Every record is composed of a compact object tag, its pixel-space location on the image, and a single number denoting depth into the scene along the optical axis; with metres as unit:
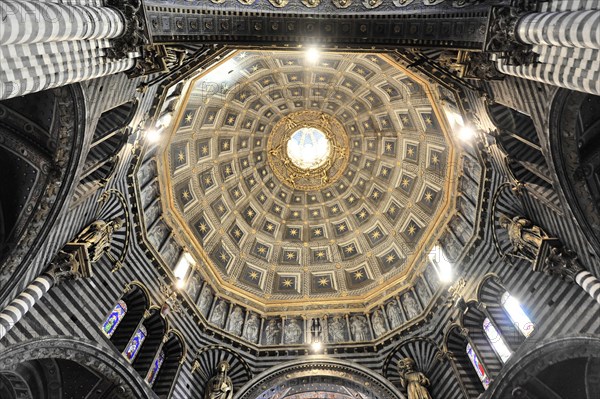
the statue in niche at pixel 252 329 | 23.53
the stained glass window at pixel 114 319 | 17.23
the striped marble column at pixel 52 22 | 8.16
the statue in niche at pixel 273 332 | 23.70
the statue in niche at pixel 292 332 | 23.80
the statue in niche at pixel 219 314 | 23.27
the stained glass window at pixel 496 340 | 17.30
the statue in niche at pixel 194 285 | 23.05
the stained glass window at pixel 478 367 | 17.61
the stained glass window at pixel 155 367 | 18.10
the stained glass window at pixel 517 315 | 16.40
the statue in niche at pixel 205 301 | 23.08
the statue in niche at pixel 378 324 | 23.27
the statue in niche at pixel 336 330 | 23.71
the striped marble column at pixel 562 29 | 9.05
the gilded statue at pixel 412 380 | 19.11
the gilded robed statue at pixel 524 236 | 15.24
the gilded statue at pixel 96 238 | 15.67
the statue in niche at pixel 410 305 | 22.86
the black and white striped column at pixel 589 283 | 12.54
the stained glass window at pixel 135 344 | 17.84
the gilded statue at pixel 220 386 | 19.80
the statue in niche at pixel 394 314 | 23.20
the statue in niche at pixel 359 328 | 23.45
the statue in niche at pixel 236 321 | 23.41
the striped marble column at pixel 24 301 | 11.52
